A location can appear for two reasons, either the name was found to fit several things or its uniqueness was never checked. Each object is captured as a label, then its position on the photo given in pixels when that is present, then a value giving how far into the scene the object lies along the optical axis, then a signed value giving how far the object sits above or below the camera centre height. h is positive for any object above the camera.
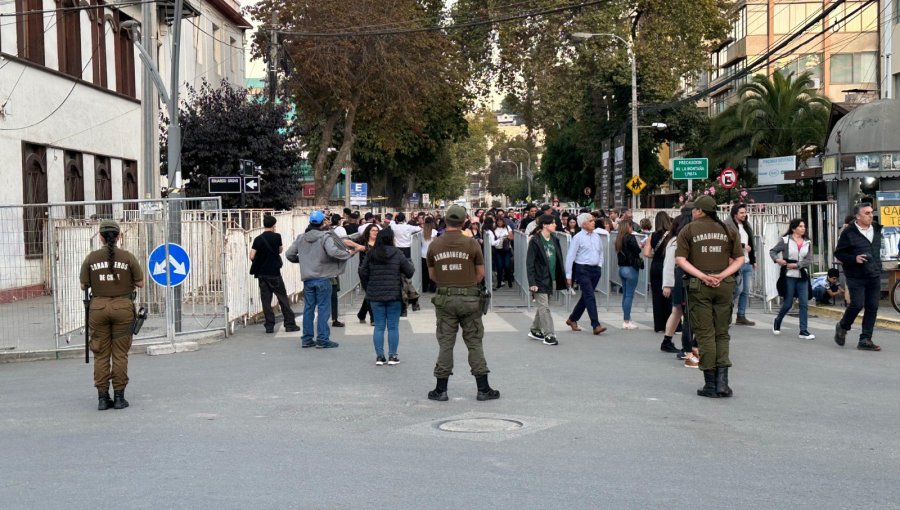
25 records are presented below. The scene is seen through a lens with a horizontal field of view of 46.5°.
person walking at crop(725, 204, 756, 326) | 15.23 -0.80
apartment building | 53.62 +8.83
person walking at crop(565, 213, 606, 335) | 15.24 -0.80
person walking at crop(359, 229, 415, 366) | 11.91 -0.79
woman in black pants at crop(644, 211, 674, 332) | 13.93 -0.68
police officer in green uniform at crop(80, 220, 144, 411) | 9.80 -0.89
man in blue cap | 14.04 -0.74
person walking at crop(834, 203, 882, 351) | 13.27 -0.72
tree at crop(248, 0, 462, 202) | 34.62 +5.10
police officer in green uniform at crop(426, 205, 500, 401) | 9.84 -0.81
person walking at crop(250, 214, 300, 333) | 15.97 -0.74
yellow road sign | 38.28 +0.94
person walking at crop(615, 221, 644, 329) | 15.76 -0.74
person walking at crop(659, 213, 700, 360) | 12.32 -0.98
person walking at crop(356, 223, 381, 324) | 16.19 -0.42
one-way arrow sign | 22.03 +0.68
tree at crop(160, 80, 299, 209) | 28.05 +2.04
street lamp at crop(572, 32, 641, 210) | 38.16 +3.77
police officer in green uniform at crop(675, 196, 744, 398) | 9.92 -0.70
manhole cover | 8.47 -1.74
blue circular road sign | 14.47 -0.64
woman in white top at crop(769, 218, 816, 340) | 14.60 -0.76
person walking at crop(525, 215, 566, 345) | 14.05 -0.82
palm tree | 44.75 +3.84
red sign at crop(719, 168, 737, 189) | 34.03 +1.01
